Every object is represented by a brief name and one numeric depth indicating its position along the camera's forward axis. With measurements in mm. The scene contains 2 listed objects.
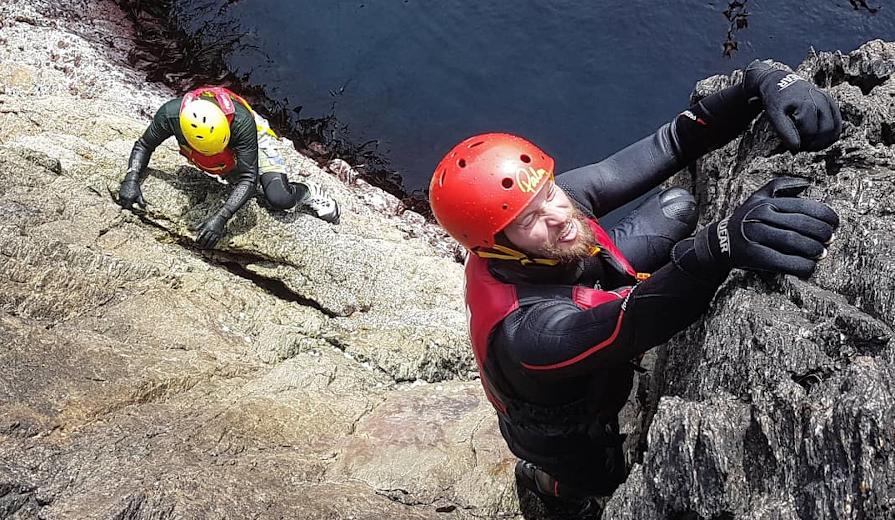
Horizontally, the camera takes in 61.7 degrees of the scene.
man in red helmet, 2949
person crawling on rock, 8008
